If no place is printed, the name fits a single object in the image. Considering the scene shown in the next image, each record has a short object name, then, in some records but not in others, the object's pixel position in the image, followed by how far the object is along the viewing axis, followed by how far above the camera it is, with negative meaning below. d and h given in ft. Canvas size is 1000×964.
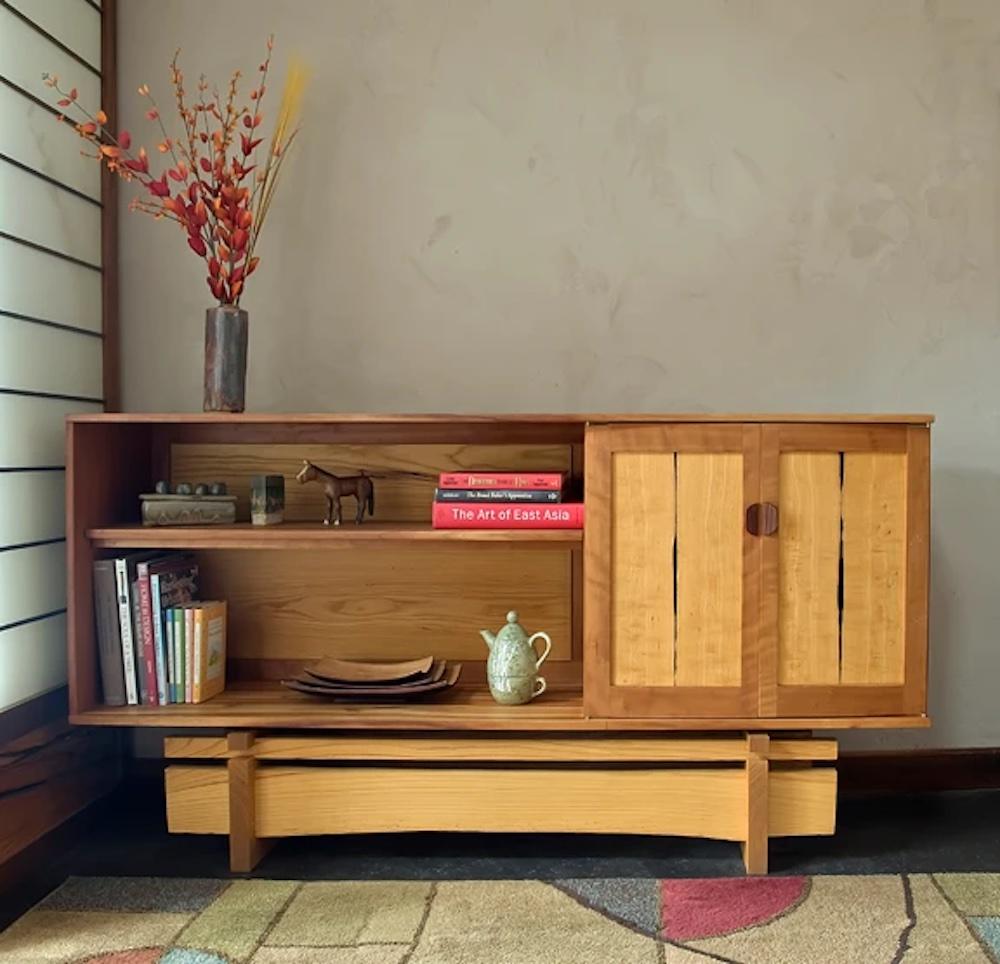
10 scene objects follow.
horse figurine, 7.02 -0.18
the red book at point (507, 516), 6.72 -0.37
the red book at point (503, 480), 6.80 -0.13
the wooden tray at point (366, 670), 6.98 -1.54
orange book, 6.84 -1.36
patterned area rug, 5.40 -2.72
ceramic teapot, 6.77 -1.42
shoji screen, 6.42 +1.06
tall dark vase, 6.93 +0.72
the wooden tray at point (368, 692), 6.79 -1.61
